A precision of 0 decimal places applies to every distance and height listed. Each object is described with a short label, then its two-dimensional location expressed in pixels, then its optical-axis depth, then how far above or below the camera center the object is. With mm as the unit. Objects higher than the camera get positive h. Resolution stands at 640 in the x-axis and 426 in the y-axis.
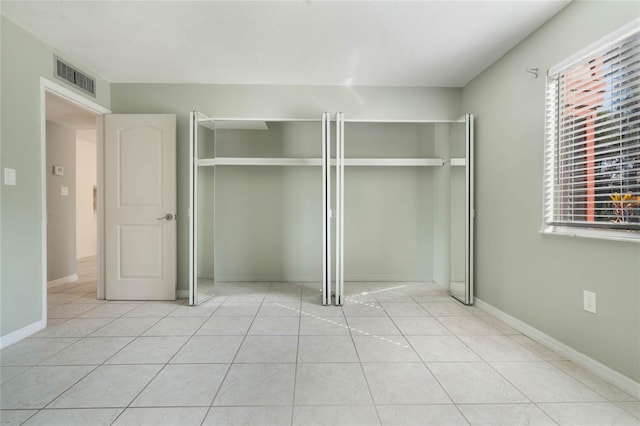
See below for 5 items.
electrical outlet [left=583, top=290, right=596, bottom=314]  2006 -611
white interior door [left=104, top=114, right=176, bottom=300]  3564 +43
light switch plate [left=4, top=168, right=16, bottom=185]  2398 +277
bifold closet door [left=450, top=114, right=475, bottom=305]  3338 -16
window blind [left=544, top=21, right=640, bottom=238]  1817 +460
